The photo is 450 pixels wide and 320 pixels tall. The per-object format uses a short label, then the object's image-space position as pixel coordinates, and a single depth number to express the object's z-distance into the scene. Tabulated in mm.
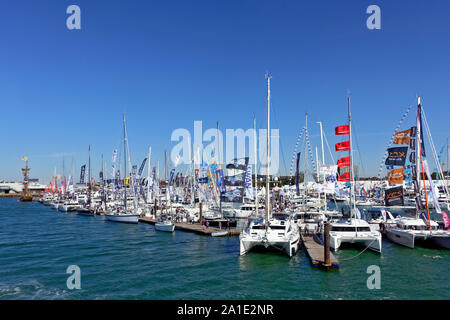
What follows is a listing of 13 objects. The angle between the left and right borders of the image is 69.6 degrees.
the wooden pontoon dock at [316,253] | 25170
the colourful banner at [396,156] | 35853
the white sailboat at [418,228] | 31828
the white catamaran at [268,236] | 28688
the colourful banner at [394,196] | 35594
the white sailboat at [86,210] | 74438
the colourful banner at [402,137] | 35947
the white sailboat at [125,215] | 56191
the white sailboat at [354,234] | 30797
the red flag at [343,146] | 38094
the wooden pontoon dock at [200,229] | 42200
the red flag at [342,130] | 36862
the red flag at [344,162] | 40125
